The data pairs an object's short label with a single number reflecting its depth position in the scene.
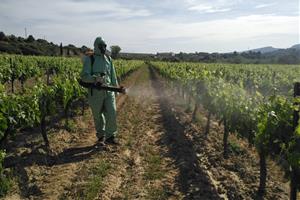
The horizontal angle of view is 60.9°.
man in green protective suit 5.09
